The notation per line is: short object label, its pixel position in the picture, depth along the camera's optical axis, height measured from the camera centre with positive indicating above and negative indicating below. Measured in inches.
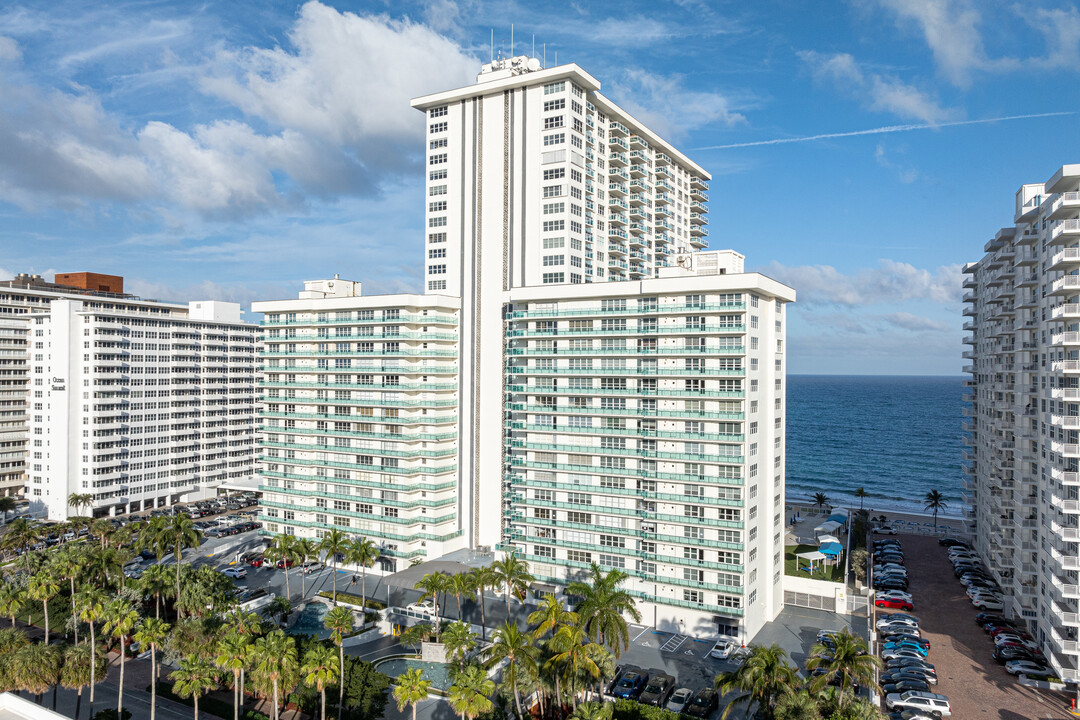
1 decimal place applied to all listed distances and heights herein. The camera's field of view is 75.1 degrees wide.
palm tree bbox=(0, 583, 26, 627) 2346.2 -820.5
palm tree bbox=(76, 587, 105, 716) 2053.4 -741.4
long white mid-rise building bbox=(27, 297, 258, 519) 4407.0 -328.6
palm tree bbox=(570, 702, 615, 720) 1672.0 -854.7
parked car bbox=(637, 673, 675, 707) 2079.2 -1012.6
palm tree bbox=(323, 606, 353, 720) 2092.8 -811.4
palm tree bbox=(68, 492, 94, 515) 4050.2 -842.7
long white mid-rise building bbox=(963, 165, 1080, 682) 2225.6 -220.6
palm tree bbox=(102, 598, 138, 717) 1995.6 -749.0
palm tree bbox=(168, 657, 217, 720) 1817.2 -848.6
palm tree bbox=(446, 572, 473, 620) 2480.3 -811.1
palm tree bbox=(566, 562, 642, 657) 1999.3 -750.8
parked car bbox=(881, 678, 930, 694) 2155.4 -1014.9
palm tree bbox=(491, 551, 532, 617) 2596.0 -810.5
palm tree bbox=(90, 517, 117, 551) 3184.1 -792.2
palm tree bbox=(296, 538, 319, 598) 2893.7 -816.3
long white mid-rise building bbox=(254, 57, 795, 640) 2608.3 -125.6
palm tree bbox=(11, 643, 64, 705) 1953.7 -880.7
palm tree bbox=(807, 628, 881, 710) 1756.9 -780.5
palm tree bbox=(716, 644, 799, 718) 1737.2 -801.7
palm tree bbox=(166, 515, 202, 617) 2815.0 -725.3
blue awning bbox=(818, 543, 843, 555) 3265.3 -894.4
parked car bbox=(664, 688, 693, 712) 2031.3 -1014.6
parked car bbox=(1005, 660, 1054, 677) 2279.8 -1020.7
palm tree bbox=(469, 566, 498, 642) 2536.9 -809.4
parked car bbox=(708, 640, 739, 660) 2413.9 -1018.6
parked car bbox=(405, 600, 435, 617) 2709.2 -1005.6
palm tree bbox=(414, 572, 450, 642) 2488.9 -810.2
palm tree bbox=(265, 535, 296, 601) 2893.7 -804.4
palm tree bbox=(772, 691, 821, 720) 1667.1 -843.1
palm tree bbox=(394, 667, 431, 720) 1737.2 -827.6
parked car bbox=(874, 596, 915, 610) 2983.8 -1050.0
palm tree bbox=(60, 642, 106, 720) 2050.9 -924.4
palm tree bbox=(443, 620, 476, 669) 2112.5 -858.1
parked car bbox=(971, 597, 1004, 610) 2915.8 -1028.4
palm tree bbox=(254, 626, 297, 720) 1760.1 -764.7
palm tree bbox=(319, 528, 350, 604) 2942.9 -791.3
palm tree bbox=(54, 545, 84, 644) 2507.4 -752.7
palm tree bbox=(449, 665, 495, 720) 1712.6 -830.2
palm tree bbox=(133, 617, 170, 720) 1979.6 -793.6
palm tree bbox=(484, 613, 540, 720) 1895.9 -816.3
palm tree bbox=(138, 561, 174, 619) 2628.0 -848.4
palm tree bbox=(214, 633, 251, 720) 1812.3 -773.9
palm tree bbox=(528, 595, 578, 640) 1958.7 -743.3
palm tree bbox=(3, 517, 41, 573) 3034.0 -783.4
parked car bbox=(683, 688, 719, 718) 2022.6 -1015.3
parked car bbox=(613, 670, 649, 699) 2142.0 -1019.7
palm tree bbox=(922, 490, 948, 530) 4501.0 -911.1
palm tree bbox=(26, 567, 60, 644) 2363.4 -783.8
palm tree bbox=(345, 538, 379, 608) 2942.9 -835.3
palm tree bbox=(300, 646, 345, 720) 1800.0 -804.9
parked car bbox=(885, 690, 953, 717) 2059.5 -1024.1
